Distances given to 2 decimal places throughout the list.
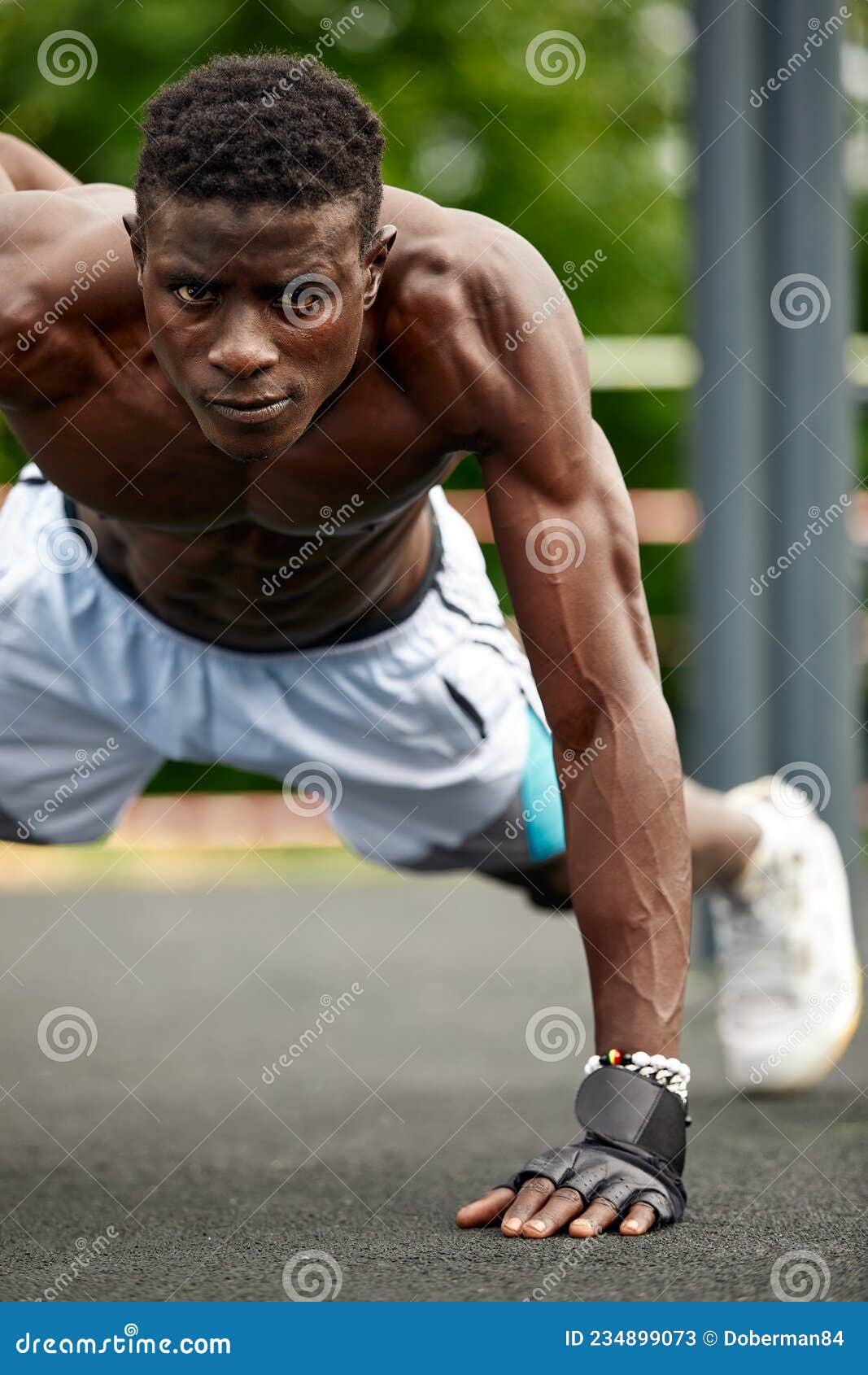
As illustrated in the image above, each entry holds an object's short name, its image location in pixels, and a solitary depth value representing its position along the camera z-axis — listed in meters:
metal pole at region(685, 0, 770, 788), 6.79
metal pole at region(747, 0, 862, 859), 6.72
